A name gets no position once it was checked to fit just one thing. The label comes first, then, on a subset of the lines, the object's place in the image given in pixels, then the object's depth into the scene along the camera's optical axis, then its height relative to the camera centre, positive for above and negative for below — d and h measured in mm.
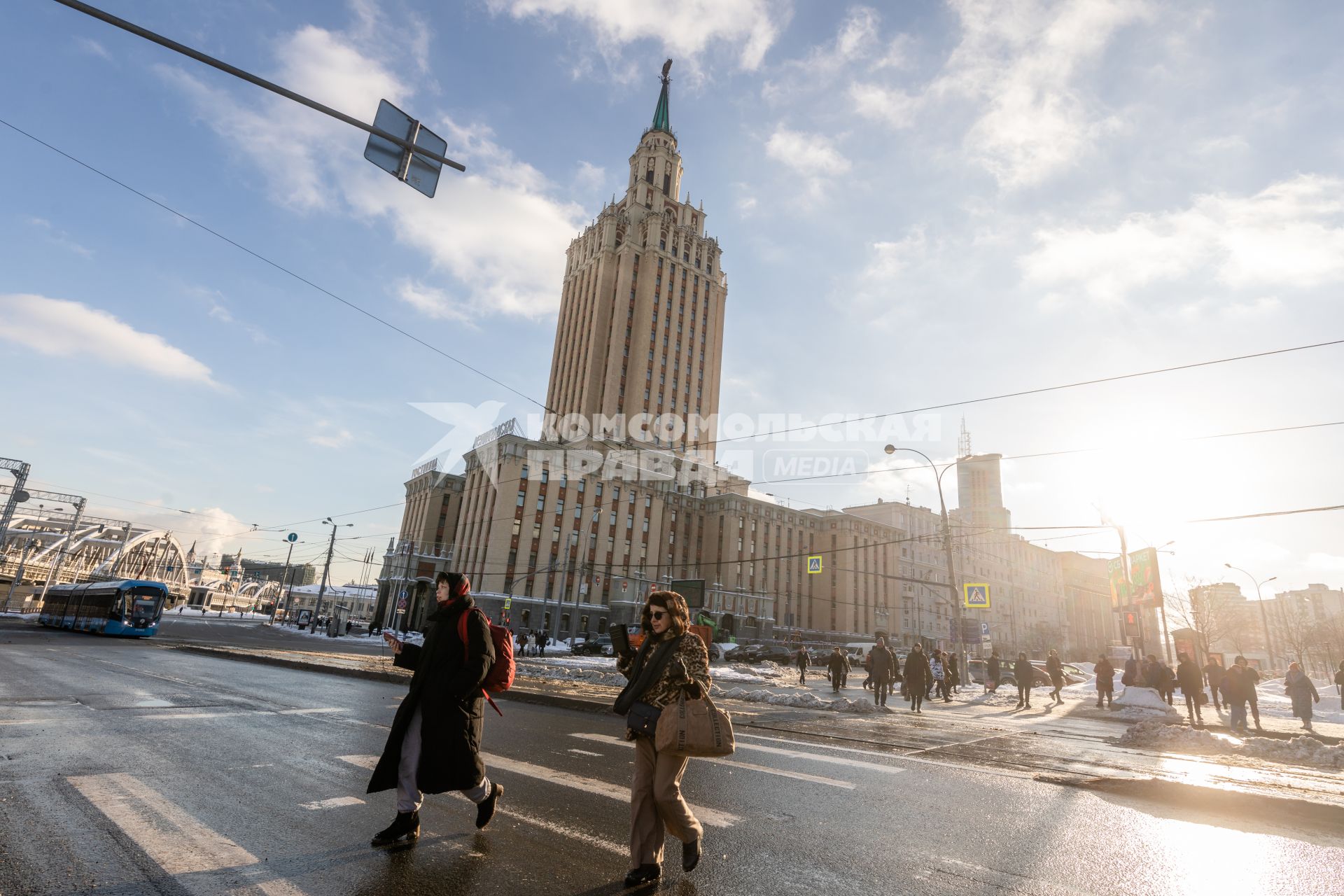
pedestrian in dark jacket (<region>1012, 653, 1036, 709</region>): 20750 -901
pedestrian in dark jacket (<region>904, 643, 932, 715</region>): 16781 -895
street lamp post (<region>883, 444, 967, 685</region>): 25031 +2143
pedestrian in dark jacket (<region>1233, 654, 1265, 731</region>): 15188 -332
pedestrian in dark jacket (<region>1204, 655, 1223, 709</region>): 20047 -313
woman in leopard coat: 3797 -803
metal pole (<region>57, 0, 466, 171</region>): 5707 +4861
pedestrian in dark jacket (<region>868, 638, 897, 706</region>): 17438 -889
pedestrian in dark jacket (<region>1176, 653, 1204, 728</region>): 16516 -500
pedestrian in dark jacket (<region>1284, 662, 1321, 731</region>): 16641 -576
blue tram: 31203 -1320
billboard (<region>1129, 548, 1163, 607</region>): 24672 +2949
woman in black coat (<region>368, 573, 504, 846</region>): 4148 -796
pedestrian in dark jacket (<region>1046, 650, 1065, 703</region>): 22969 -748
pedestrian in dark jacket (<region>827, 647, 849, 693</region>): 21906 -1099
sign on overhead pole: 7234 +4946
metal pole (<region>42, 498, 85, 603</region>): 48688 +2858
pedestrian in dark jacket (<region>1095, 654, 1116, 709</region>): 21219 -717
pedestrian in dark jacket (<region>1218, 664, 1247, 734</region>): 15250 -690
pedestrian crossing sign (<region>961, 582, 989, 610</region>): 27094 +2018
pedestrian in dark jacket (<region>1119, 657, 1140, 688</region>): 21062 -547
